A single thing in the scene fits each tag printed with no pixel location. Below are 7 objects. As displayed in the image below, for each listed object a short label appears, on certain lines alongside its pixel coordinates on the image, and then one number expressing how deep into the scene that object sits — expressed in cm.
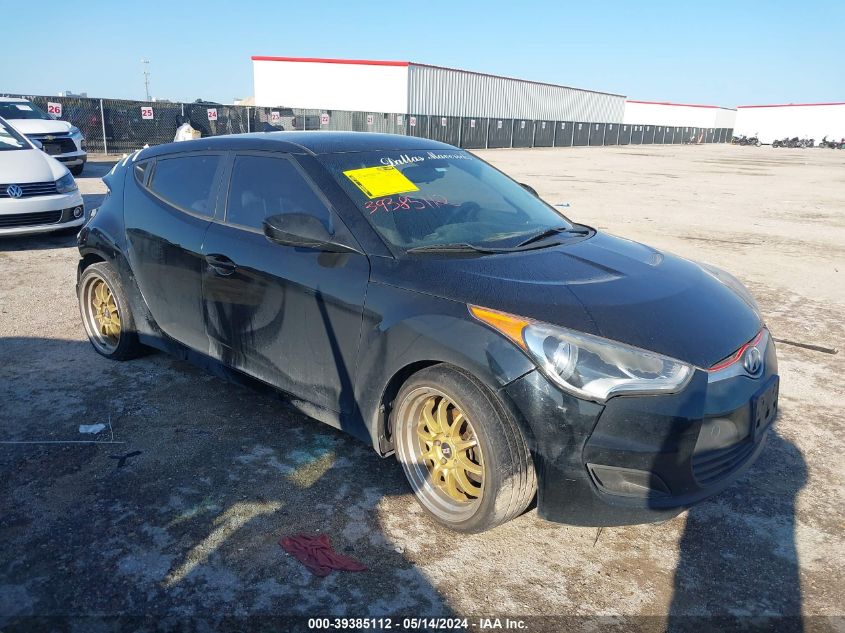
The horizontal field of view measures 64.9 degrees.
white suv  1500
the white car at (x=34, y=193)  809
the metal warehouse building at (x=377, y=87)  3797
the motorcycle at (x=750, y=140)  7856
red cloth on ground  265
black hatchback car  248
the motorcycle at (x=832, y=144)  7550
